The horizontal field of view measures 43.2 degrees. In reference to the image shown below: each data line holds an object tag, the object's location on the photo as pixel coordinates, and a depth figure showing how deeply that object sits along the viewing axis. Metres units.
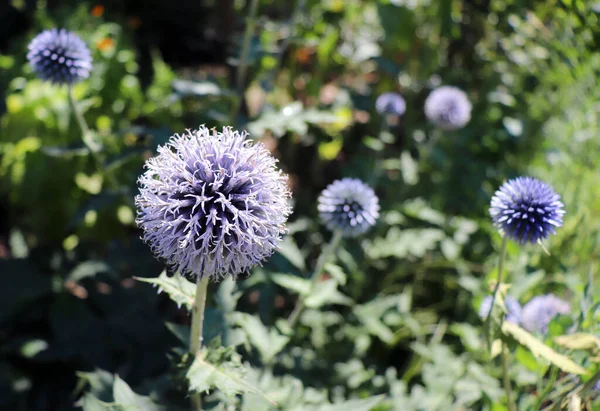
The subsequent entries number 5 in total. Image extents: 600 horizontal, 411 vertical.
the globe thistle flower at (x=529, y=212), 0.38
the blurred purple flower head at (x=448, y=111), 0.57
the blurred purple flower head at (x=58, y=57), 0.45
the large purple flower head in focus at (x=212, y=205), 0.33
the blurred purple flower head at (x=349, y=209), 0.44
